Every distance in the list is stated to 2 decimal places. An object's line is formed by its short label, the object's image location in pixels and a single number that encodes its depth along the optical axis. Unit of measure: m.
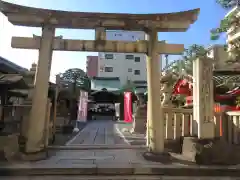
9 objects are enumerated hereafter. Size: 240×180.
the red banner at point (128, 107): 19.05
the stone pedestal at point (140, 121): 13.80
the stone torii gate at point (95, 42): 6.70
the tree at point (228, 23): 9.96
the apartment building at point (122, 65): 43.72
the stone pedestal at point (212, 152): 6.23
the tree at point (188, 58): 22.24
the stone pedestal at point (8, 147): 6.02
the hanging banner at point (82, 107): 15.07
